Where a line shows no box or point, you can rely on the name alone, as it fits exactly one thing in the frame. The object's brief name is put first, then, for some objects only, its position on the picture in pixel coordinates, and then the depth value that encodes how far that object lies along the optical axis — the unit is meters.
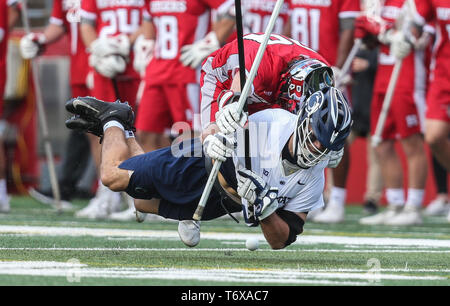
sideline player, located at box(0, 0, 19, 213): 18.41
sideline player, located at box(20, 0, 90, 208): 18.70
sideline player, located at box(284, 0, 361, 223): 17.42
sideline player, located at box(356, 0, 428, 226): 17.14
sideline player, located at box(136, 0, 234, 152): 16.23
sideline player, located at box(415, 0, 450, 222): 16.20
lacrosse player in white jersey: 9.82
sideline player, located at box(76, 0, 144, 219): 17.03
